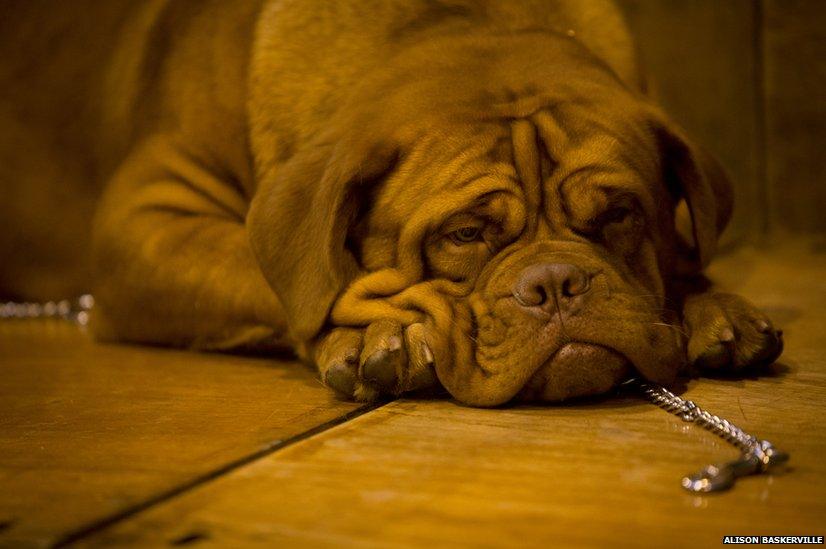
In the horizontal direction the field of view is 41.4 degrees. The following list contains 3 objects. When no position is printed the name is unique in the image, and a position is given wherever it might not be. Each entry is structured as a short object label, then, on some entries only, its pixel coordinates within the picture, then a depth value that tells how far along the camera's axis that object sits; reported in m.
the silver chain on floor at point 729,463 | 1.26
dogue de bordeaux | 1.77
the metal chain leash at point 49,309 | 3.24
